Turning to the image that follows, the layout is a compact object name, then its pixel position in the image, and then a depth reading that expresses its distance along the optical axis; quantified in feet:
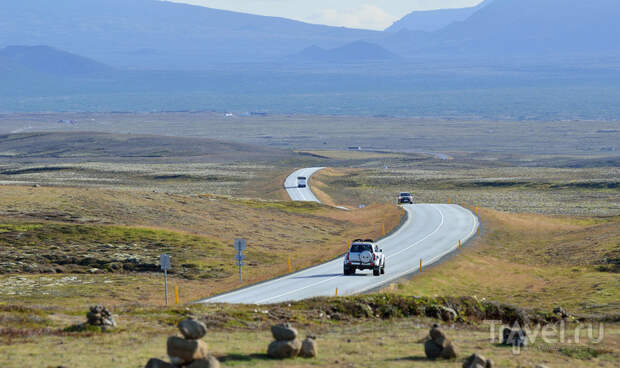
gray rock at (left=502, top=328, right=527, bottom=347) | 77.61
